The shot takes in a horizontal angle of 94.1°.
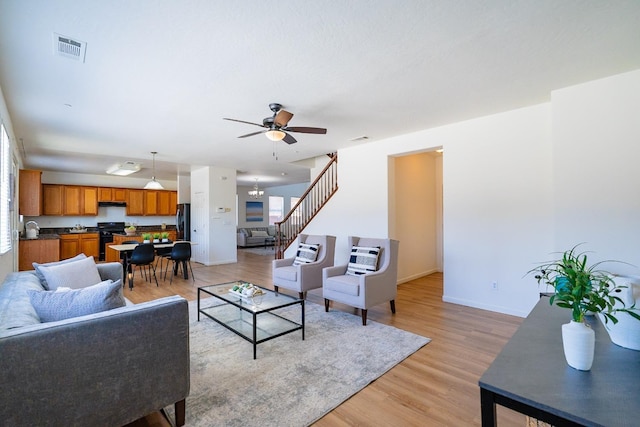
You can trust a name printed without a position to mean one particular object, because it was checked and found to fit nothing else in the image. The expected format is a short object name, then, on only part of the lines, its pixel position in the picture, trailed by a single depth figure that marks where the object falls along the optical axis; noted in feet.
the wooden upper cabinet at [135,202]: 31.07
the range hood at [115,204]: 29.67
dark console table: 2.76
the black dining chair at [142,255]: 17.76
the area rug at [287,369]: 6.55
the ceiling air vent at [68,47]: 7.39
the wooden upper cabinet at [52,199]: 26.78
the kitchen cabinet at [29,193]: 19.42
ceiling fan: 11.18
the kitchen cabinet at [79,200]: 27.86
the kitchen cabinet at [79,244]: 26.66
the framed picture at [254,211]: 42.86
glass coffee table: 9.58
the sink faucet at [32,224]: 22.33
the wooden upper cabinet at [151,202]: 32.09
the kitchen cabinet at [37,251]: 19.58
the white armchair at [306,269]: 14.24
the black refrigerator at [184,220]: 28.84
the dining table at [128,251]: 18.16
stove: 28.48
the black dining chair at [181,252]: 19.02
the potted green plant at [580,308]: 3.35
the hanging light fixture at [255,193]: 37.69
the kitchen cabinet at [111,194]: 29.45
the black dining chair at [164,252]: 20.35
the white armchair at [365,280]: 11.69
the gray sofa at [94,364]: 4.47
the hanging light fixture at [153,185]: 21.52
